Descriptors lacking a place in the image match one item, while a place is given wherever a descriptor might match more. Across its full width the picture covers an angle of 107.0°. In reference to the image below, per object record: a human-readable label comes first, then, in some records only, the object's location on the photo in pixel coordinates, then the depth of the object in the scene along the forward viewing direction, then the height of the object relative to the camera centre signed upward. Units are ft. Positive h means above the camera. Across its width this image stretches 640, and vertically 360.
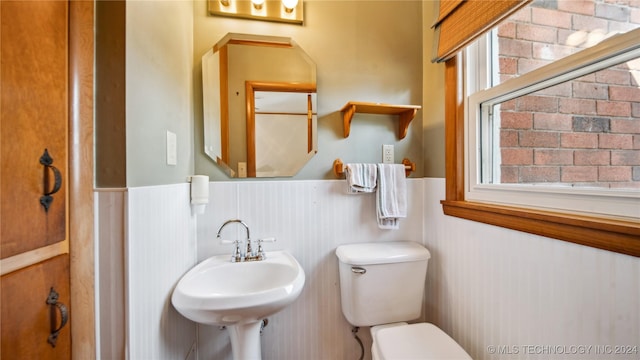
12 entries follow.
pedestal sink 2.56 -1.40
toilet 3.67 -1.73
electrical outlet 4.39 +0.43
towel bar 4.13 +0.19
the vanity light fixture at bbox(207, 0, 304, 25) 3.86 +2.82
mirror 3.91 +1.24
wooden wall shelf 3.94 +1.18
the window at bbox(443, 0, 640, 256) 2.13 +0.60
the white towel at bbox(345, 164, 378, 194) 3.96 +0.01
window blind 2.71 +2.05
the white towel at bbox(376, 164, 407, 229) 4.07 -0.33
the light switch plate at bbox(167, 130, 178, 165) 2.87 +0.38
